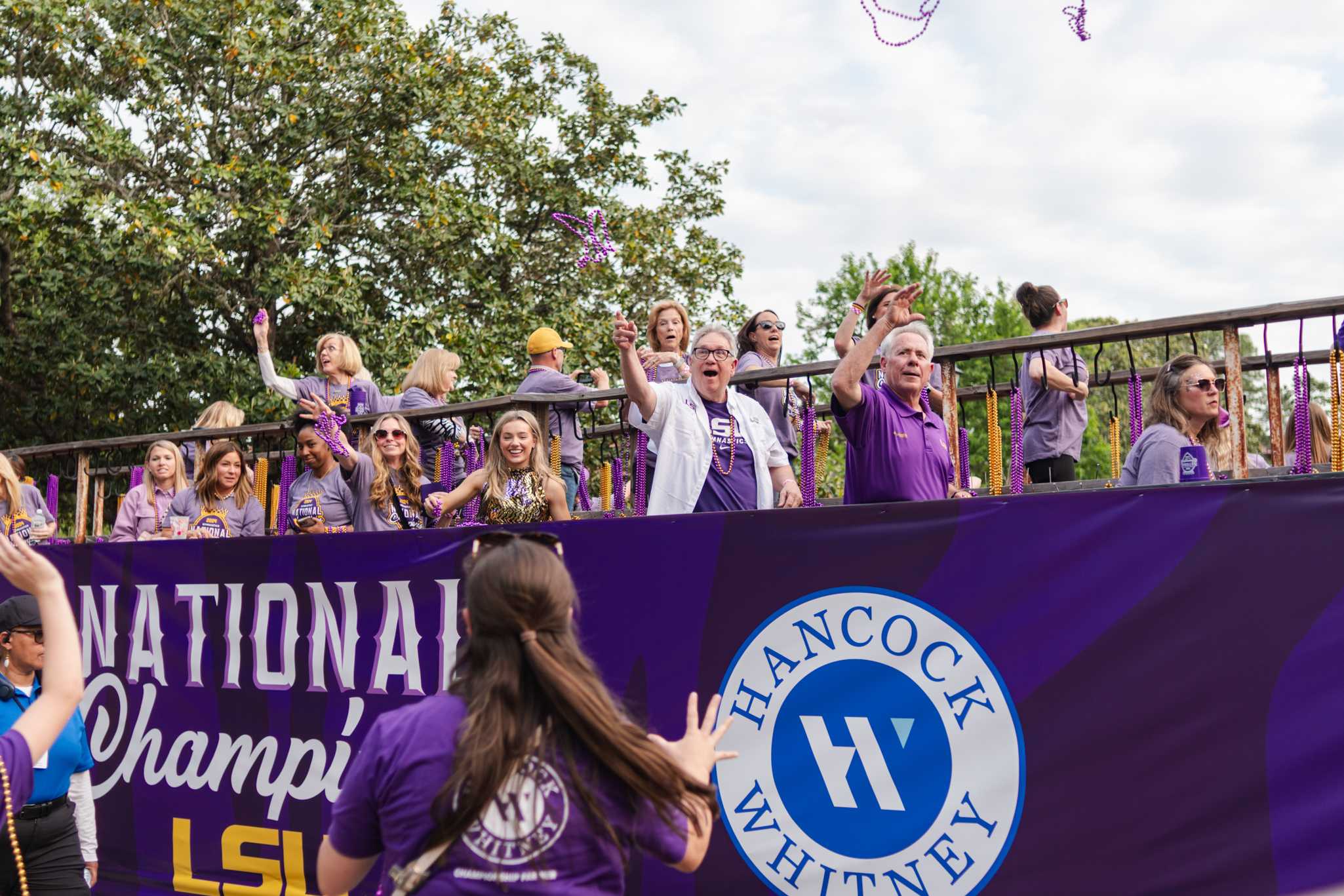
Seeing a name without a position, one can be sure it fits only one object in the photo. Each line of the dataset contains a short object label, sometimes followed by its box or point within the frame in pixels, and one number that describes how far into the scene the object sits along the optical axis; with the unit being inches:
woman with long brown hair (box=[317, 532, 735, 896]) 88.0
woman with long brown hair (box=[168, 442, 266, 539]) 297.6
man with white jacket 221.0
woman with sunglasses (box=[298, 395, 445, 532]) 266.5
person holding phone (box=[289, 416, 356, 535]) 268.4
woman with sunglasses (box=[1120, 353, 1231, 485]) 187.3
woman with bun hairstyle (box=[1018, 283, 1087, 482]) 241.8
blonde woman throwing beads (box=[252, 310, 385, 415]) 299.4
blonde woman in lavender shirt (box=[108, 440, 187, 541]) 331.0
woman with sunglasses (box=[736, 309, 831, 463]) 262.8
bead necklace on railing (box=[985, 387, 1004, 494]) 199.3
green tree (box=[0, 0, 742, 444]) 552.1
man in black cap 199.6
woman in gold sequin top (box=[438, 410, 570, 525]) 230.7
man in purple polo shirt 191.2
